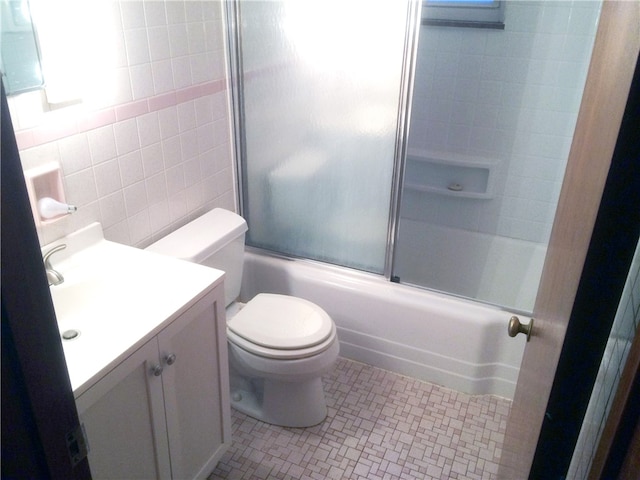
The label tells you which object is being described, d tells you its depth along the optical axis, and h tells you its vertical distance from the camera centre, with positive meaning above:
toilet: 1.88 -1.09
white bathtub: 2.16 -1.22
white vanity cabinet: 1.26 -0.98
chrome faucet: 1.46 -0.68
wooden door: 0.70 -0.29
